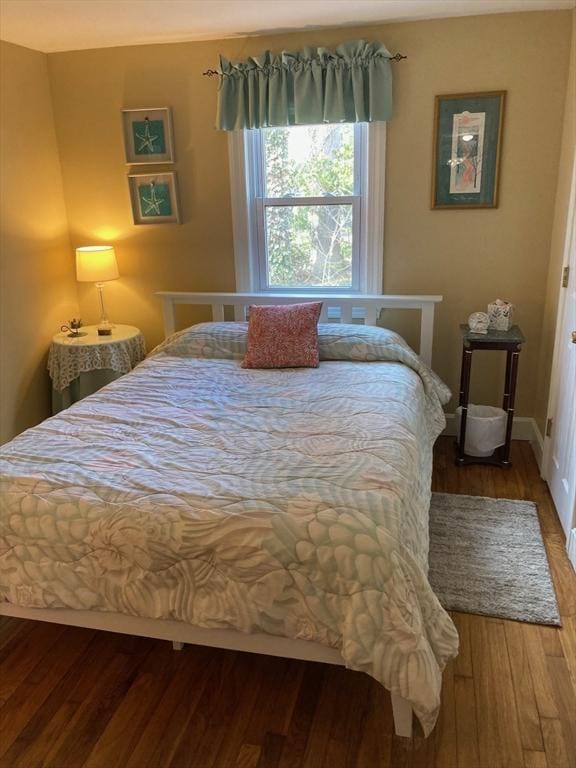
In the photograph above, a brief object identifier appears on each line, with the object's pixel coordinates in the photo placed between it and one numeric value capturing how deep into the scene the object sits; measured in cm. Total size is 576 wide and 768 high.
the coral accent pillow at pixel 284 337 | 300
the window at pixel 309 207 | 338
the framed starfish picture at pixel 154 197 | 359
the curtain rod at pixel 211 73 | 333
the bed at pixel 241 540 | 152
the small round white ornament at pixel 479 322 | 312
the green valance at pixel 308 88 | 310
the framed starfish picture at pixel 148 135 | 349
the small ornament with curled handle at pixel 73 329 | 370
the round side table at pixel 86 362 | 350
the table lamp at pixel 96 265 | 356
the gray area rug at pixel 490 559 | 216
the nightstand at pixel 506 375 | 302
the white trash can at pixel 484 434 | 318
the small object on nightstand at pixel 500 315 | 314
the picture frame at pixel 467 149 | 311
